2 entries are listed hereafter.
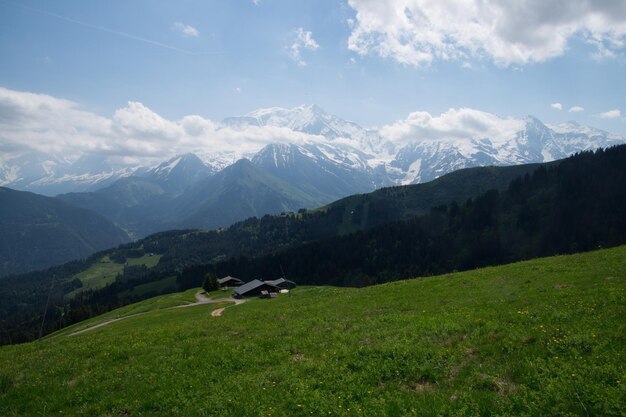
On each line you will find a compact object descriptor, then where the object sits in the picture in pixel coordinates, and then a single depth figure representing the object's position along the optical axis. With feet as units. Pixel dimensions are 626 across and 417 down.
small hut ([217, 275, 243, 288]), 487.20
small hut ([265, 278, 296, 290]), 393.13
